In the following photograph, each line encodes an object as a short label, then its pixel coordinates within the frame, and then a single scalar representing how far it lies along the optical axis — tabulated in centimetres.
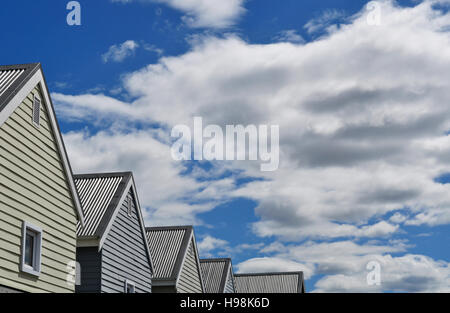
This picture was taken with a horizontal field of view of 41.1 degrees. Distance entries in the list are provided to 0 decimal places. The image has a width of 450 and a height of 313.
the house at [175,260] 3109
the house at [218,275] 4128
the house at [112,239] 2244
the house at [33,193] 1617
